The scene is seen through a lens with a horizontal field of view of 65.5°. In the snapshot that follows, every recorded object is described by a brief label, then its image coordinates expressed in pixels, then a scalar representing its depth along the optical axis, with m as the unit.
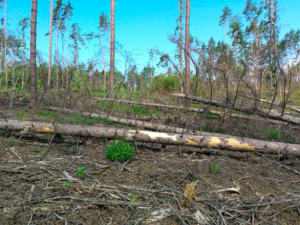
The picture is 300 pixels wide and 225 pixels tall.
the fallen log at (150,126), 5.86
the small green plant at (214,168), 4.19
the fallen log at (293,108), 9.21
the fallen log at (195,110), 7.67
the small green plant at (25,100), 10.28
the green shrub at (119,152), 4.59
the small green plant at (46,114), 8.37
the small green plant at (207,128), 7.60
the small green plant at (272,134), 7.12
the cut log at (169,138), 5.25
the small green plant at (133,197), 3.14
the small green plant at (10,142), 5.17
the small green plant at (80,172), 3.75
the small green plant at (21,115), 7.73
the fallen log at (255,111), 6.85
